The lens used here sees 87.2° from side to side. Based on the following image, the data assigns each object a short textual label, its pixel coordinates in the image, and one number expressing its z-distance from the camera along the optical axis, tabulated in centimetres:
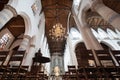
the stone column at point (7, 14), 341
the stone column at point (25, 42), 490
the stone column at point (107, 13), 339
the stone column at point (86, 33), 493
